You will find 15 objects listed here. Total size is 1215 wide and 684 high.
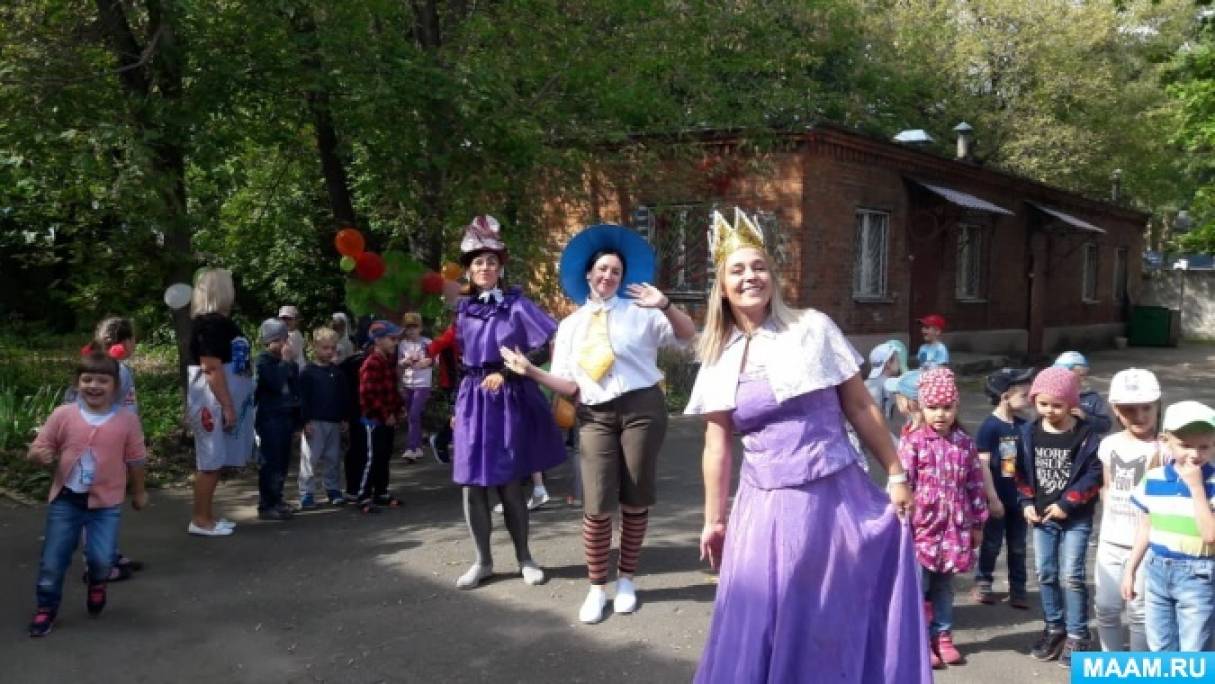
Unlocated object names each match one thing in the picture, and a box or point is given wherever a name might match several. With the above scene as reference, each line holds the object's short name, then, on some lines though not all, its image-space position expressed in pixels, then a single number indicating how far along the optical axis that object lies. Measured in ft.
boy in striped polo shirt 12.48
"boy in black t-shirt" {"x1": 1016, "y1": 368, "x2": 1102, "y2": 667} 15.56
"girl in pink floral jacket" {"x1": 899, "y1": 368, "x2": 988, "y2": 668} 15.72
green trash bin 96.94
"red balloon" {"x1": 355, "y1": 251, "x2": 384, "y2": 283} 31.60
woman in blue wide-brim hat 17.78
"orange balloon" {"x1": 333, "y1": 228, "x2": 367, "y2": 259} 30.89
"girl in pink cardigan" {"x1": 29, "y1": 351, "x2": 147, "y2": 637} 17.13
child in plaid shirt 26.21
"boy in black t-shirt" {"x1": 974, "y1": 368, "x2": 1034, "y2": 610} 17.65
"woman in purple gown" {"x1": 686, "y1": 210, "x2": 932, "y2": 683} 11.33
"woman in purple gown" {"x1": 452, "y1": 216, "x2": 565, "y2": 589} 19.11
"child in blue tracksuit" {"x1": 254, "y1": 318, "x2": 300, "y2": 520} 24.80
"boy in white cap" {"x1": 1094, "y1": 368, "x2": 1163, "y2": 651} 13.84
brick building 52.80
